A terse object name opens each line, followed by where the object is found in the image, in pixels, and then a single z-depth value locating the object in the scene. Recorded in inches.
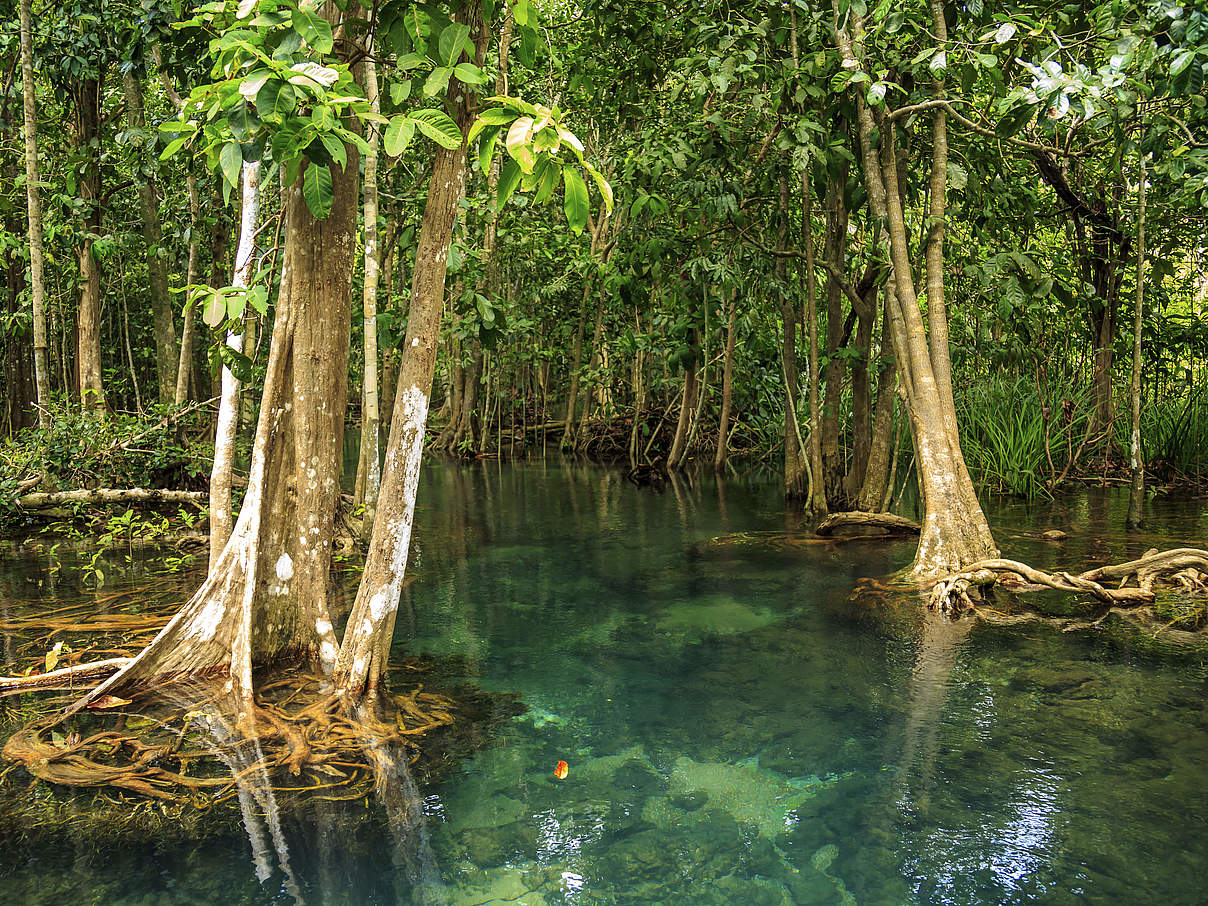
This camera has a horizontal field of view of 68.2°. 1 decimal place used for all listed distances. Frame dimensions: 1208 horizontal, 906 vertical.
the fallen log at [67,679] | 163.5
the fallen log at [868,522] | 304.0
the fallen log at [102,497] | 301.1
